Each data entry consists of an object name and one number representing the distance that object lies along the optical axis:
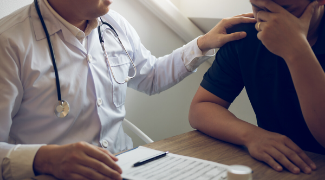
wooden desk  0.65
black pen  0.68
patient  0.74
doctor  0.69
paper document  0.62
